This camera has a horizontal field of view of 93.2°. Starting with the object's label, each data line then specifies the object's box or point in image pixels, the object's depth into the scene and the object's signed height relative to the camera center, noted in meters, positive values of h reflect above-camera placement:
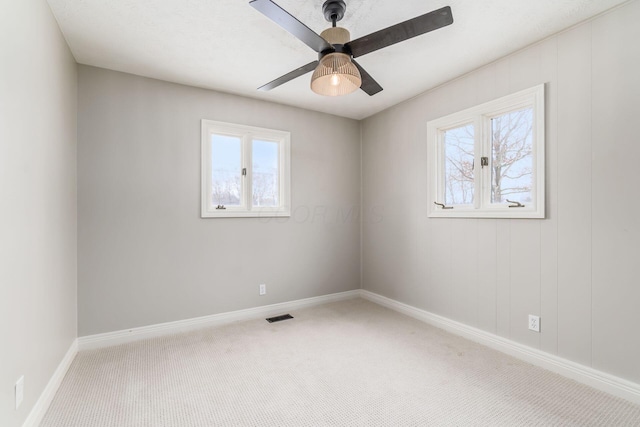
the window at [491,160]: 2.40 +0.47
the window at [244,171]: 3.24 +0.47
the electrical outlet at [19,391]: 1.48 -0.89
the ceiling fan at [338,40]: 1.51 +0.96
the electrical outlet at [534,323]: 2.37 -0.88
